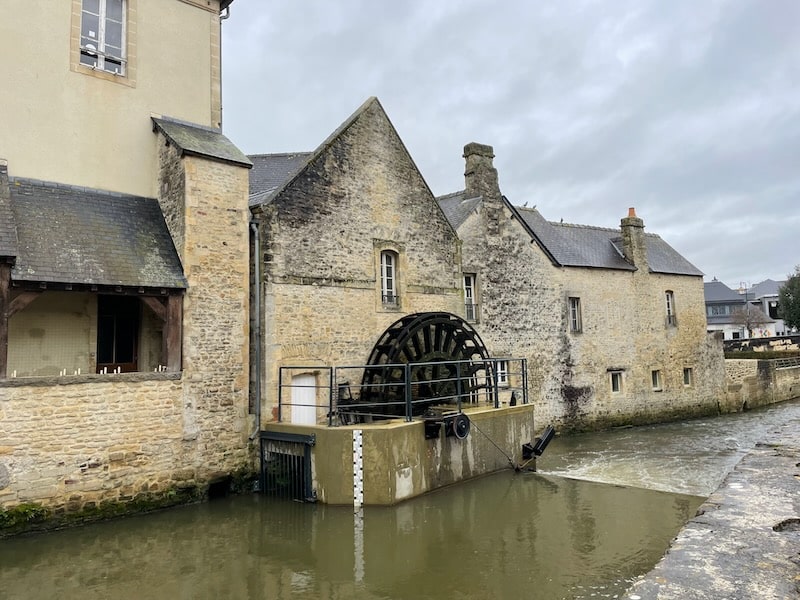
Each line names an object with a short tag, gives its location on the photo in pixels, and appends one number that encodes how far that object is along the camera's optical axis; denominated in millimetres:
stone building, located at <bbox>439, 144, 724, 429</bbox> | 15633
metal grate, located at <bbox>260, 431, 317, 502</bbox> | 8898
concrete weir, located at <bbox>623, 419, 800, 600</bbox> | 3824
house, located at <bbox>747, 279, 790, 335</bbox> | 53219
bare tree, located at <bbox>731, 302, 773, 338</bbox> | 48381
